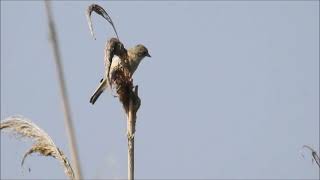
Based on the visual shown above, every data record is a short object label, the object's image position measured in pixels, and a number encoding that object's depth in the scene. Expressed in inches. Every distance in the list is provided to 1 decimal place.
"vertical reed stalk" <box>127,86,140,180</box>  255.5
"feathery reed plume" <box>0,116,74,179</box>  278.1
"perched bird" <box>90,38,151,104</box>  299.9
